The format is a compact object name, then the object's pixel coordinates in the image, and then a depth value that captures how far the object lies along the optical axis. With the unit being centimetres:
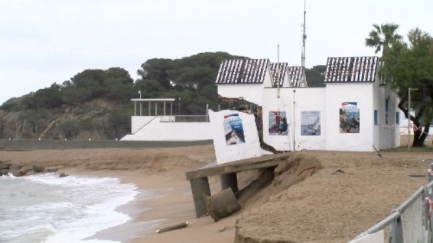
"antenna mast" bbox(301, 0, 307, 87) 4678
